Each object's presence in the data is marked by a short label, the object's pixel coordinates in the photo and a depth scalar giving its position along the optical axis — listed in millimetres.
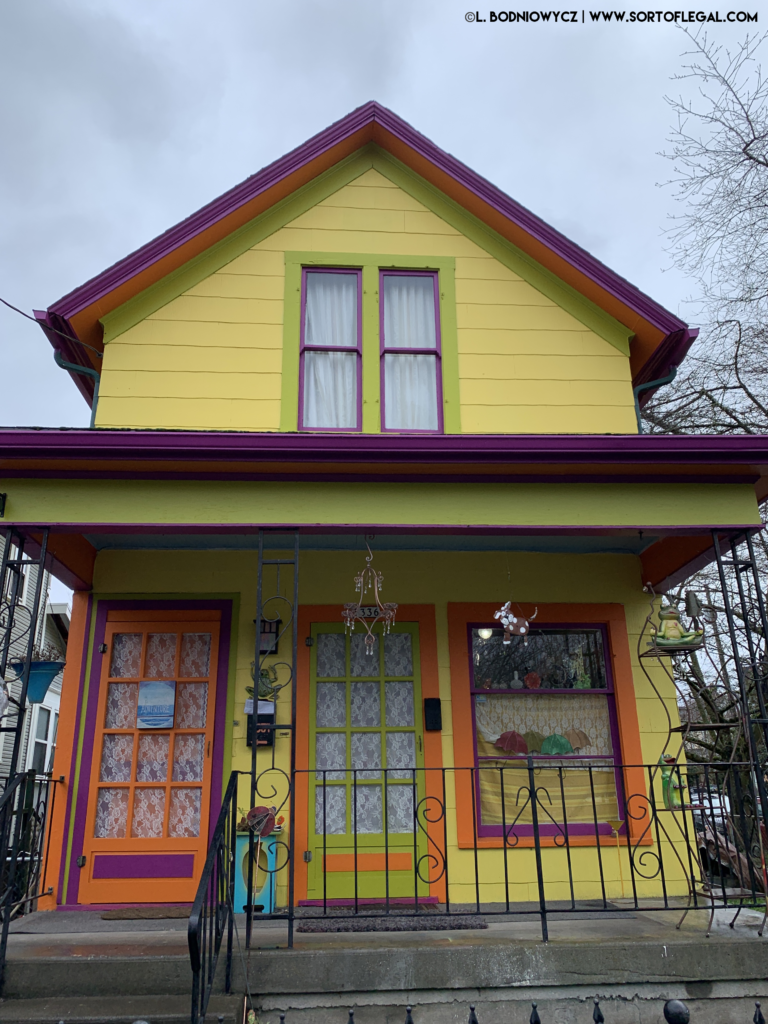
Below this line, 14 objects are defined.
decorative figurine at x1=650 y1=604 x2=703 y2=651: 5879
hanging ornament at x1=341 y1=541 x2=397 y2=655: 6555
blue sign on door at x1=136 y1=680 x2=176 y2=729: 6586
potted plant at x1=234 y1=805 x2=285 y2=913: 5887
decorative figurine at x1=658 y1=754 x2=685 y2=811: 5834
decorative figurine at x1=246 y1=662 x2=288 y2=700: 6523
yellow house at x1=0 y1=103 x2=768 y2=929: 5539
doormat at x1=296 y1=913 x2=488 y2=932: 5052
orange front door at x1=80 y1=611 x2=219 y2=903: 6211
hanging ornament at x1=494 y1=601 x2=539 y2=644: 6469
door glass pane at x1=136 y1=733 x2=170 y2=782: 6492
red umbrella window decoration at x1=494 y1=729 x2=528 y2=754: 6656
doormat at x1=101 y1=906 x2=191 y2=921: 5660
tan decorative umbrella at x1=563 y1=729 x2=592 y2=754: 6727
